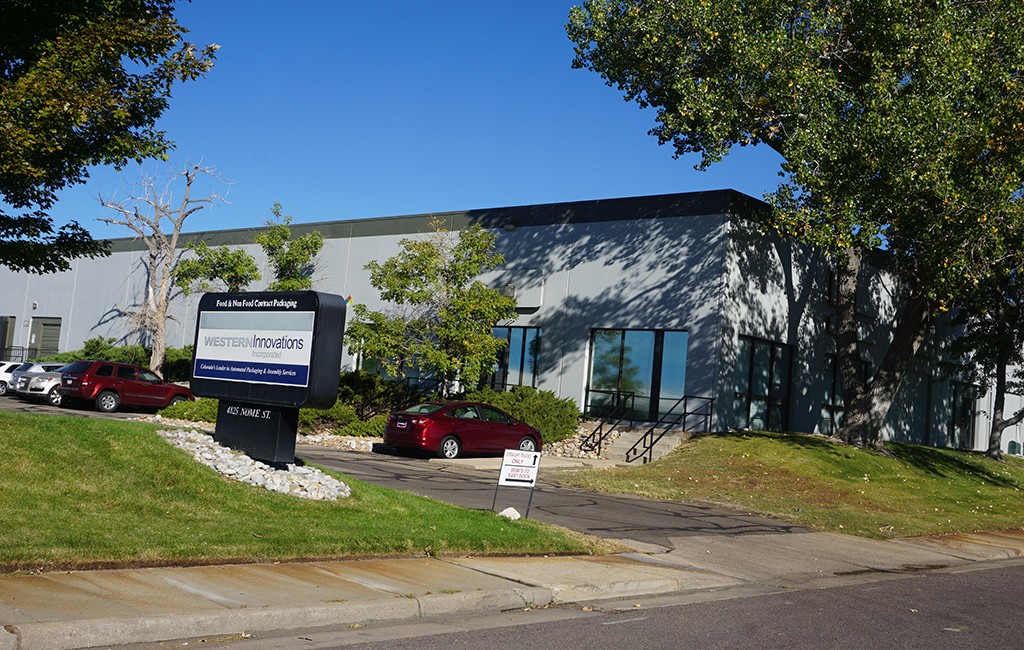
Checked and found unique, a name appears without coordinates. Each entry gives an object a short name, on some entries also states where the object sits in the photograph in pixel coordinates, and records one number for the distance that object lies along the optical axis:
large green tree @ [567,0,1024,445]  21.72
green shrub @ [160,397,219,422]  27.69
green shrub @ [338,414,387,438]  28.73
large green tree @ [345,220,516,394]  29.91
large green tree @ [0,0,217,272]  13.27
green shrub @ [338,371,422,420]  30.98
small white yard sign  13.62
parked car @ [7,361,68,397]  31.96
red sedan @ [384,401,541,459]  24.31
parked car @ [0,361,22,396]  35.74
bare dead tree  41.28
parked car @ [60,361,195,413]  29.66
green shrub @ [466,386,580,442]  28.98
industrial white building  29.67
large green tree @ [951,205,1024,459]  32.16
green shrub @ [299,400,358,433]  28.47
